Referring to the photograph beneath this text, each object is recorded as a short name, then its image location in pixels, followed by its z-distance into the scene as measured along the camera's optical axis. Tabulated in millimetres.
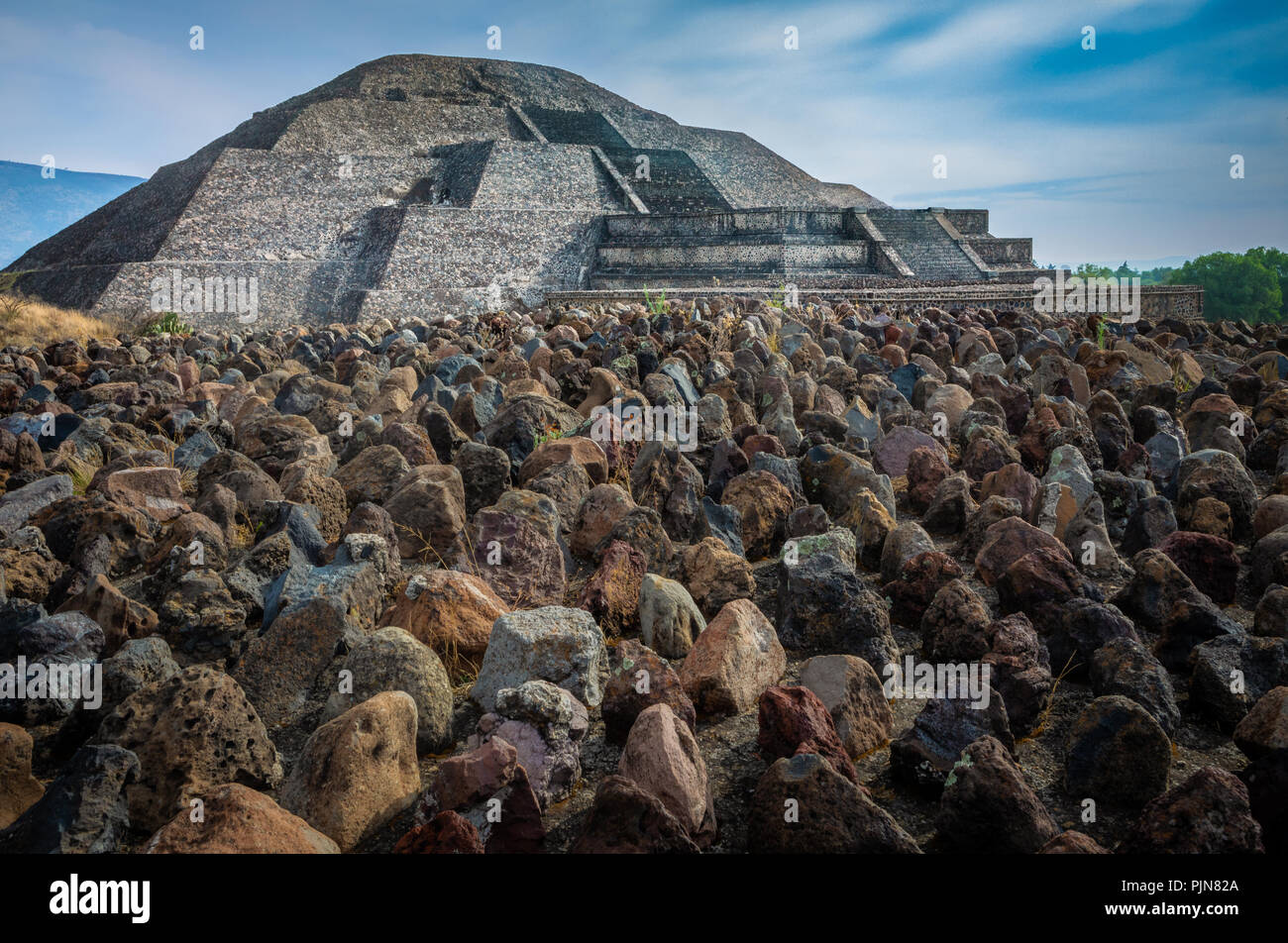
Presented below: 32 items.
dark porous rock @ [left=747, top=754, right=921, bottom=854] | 1650
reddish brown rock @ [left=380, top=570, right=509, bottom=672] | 2438
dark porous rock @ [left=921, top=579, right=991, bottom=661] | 2395
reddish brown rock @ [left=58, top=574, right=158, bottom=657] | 2553
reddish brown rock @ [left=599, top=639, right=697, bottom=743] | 2104
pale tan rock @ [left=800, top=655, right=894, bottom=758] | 2104
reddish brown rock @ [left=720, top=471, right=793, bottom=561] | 3377
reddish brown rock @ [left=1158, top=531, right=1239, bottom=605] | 2863
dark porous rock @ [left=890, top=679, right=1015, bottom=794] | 1946
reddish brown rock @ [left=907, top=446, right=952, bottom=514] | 3861
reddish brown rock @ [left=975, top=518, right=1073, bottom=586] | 2906
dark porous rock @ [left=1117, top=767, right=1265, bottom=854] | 1569
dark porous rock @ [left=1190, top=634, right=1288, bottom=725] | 2170
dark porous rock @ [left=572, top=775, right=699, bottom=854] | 1624
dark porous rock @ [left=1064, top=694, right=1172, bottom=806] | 1913
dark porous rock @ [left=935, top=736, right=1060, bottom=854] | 1696
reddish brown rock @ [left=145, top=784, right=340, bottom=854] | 1628
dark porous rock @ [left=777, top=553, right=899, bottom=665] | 2518
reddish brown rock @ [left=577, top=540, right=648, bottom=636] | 2693
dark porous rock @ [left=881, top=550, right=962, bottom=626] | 2746
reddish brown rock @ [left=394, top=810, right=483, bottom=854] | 1599
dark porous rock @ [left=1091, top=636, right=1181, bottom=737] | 2123
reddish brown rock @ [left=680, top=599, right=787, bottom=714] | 2283
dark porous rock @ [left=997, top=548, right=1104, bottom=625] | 2609
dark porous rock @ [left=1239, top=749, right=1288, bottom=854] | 1636
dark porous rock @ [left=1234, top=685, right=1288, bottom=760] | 1910
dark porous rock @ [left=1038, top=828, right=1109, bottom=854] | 1537
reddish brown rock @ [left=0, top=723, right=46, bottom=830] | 1963
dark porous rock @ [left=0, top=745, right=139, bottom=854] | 1747
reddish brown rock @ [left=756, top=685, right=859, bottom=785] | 1932
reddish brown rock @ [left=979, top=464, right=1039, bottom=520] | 3571
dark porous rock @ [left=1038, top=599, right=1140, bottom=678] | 2377
